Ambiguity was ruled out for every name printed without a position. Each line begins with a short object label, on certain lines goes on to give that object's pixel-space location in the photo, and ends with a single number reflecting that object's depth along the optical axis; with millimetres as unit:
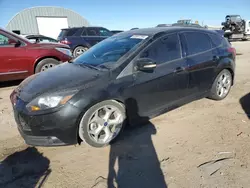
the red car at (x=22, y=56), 5480
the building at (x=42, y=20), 29938
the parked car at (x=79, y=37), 11211
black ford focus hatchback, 2596
